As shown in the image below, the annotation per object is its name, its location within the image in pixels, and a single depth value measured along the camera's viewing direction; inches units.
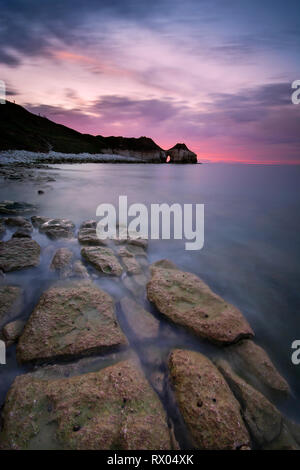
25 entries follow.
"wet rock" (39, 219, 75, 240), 167.1
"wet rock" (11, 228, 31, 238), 155.9
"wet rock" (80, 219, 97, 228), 192.1
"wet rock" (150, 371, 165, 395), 64.4
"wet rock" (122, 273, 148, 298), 107.2
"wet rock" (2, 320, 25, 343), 74.5
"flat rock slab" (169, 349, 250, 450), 52.2
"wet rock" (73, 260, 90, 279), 116.4
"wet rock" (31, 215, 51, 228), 191.8
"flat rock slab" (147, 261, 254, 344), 80.4
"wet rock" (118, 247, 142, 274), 123.9
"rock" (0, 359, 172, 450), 49.8
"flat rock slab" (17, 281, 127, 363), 70.3
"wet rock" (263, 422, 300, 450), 54.5
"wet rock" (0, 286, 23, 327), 84.1
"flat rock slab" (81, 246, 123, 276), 120.2
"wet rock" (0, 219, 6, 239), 165.9
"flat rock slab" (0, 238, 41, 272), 117.8
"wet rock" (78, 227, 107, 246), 154.3
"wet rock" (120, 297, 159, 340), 83.7
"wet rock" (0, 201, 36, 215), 226.8
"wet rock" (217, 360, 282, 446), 55.5
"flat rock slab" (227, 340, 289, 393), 68.2
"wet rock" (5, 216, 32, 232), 182.7
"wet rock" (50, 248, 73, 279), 118.3
